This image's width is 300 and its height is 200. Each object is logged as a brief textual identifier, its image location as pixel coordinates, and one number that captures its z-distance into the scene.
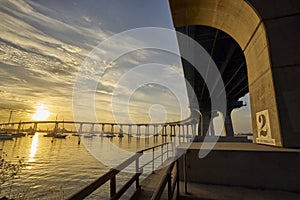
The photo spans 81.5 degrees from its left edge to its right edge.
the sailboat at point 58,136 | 118.22
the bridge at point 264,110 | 4.28
